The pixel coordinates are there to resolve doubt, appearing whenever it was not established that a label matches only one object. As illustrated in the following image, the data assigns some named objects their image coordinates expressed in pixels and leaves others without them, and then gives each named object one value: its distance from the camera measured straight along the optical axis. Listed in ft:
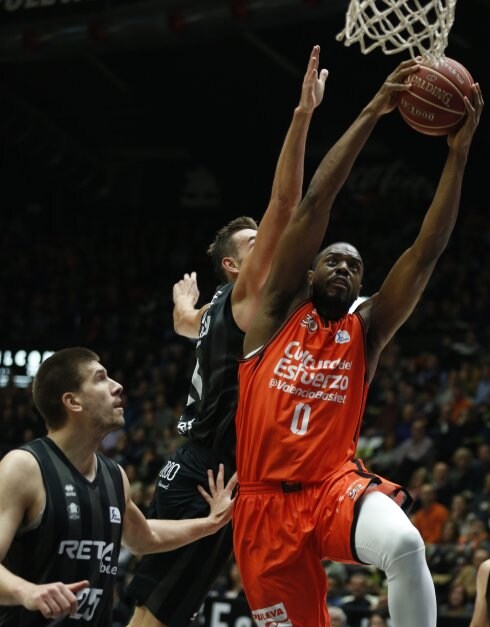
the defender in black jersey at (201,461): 32.51
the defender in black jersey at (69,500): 25.93
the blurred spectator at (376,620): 53.00
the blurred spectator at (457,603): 57.49
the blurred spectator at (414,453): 78.69
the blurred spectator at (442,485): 73.02
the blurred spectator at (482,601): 33.76
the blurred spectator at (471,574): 59.20
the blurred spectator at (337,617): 52.62
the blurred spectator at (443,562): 61.28
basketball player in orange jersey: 28.53
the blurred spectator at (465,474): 73.30
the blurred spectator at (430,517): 69.75
